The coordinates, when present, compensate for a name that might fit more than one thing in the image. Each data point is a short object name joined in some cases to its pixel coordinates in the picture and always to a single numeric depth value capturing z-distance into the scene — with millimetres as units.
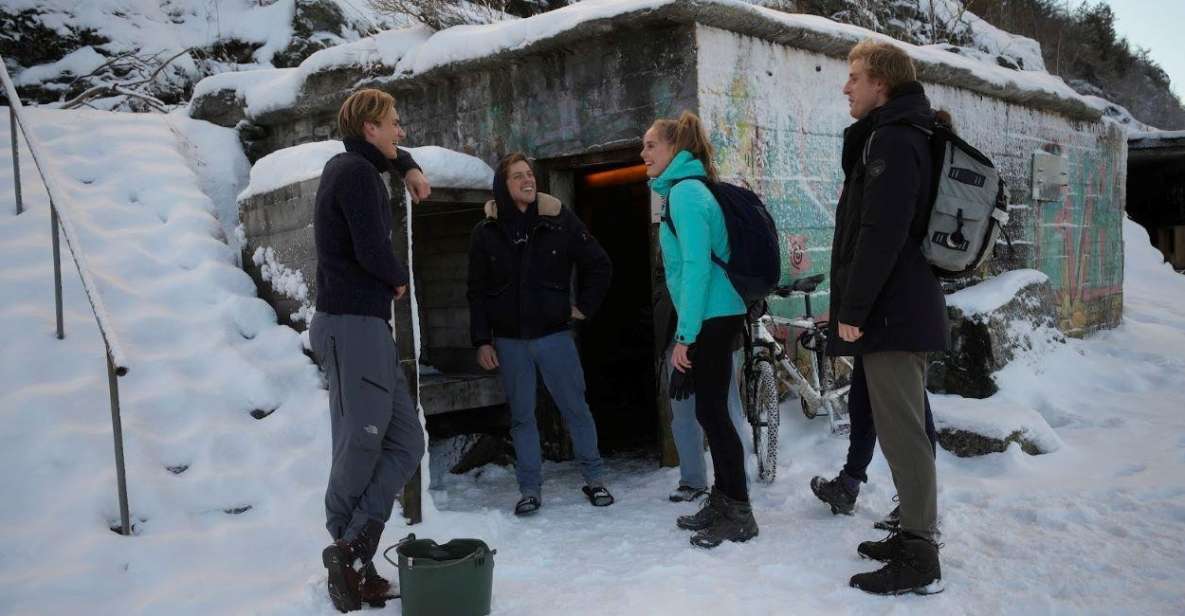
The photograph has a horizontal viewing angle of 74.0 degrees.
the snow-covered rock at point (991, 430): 4938
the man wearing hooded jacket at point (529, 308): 4590
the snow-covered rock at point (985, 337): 6102
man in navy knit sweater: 3078
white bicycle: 4652
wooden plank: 5938
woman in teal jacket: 3625
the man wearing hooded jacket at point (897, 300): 3008
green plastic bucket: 2875
